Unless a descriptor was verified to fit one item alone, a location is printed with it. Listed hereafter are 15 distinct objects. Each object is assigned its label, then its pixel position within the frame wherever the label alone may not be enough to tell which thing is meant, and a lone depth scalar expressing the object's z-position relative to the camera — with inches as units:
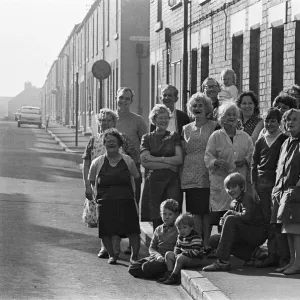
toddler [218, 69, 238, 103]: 464.8
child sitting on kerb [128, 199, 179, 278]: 355.6
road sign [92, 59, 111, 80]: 1041.5
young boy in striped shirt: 353.4
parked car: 2603.3
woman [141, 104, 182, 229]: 403.2
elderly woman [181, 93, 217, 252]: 400.8
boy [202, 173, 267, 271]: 354.9
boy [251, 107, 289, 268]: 362.0
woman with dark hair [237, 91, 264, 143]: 410.9
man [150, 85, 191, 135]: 429.4
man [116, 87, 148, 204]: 438.0
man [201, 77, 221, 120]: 439.5
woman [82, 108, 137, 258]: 412.3
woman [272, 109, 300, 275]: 341.4
